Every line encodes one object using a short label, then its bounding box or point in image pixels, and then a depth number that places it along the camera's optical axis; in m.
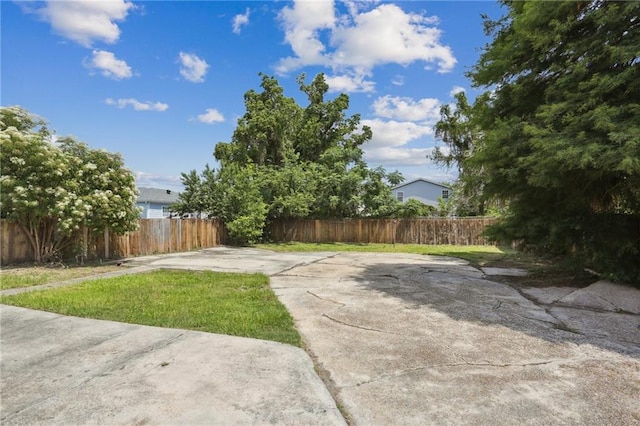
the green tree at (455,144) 22.61
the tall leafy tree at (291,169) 17.95
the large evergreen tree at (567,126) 5.19
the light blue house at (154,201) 29.66
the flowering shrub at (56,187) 8.51
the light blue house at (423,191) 36.66
